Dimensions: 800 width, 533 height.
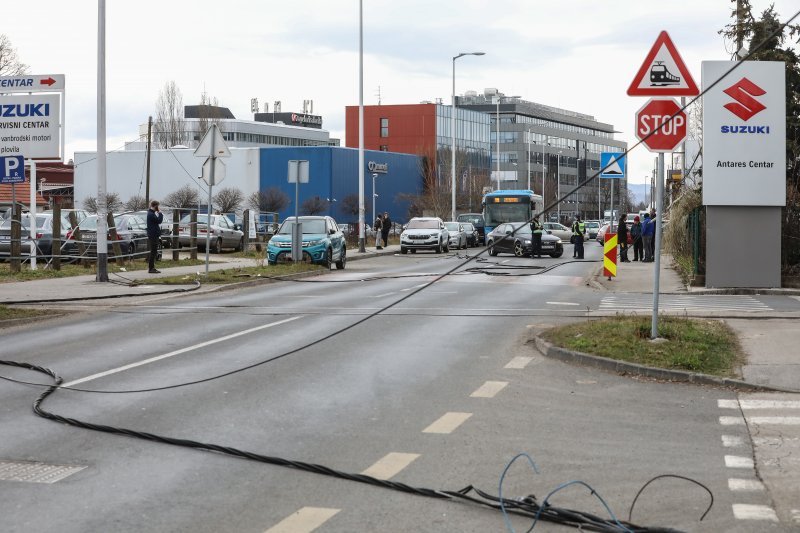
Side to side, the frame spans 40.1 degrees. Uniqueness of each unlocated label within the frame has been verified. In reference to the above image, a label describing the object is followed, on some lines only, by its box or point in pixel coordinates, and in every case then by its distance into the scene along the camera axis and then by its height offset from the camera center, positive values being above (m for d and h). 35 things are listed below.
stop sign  11.98 +1.18
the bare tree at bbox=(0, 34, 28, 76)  68.19 +10.43
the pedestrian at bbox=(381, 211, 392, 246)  54.07 +0.17
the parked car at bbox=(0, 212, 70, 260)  30.72 -0.33
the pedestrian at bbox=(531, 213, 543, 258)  43.50 -0.24
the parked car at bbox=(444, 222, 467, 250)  53.75 -0.22
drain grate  6.68 -1.52
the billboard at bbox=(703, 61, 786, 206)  21.12 +1.84
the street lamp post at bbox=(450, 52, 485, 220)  72.62 +2.92
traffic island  10.81 -1.28
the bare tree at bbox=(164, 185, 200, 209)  86.38 +2.51
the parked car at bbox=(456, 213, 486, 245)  63.02 +0.56
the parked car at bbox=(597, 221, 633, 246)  64.68 -0.29
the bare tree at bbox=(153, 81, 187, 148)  115.00 +11.57
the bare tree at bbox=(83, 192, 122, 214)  81.44 +2.05
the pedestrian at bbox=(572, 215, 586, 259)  43.19 -0.24
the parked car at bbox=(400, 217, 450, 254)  48.56 -0.24
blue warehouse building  92.44 +4.83
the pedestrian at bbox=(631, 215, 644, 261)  39.72 -0.24
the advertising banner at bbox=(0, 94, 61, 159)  29.08 +2.82
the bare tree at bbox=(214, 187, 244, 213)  84.69 +2.39
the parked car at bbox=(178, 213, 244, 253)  41.19 -0.16
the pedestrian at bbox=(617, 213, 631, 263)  38.81 -0.28
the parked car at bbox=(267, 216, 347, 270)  31.94 -0.38
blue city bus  56.97 +1.24
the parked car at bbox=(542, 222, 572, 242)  71.71 +0.00
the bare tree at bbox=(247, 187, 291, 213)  85.94 +2.35
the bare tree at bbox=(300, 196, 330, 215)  83.81 +1.85
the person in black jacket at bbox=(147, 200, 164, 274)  27.91 -0.04
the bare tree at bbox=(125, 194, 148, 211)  81.54 +1.99
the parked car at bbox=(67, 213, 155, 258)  31.16 -0.17
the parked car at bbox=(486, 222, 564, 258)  44.78 -0.50
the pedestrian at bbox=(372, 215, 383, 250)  51.97 +0.02
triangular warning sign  11.88 +1.71
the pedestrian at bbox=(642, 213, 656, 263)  36.89 -0.20
